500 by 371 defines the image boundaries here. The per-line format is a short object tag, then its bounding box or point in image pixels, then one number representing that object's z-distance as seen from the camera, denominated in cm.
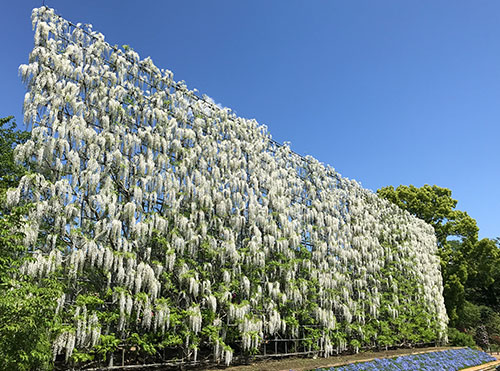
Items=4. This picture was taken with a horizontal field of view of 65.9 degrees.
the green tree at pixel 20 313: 501
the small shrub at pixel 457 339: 2159
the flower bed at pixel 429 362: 1155
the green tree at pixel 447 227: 2488
